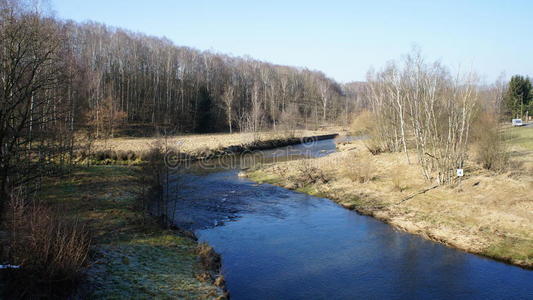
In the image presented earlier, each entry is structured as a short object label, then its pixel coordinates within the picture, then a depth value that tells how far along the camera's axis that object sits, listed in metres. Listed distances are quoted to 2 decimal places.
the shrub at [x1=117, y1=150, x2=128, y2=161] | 38.51
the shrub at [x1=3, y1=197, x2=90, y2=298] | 9.40
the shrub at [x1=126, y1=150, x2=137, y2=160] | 38.80
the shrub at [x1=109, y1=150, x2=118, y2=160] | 38.44
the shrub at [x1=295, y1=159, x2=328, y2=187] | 31.47
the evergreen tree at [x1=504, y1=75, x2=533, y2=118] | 68.31
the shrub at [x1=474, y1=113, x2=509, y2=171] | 27.56
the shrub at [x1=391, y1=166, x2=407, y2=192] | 26.72
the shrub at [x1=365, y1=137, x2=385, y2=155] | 41.69
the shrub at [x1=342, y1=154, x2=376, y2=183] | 29.92
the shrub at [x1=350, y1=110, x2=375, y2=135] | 43.99
